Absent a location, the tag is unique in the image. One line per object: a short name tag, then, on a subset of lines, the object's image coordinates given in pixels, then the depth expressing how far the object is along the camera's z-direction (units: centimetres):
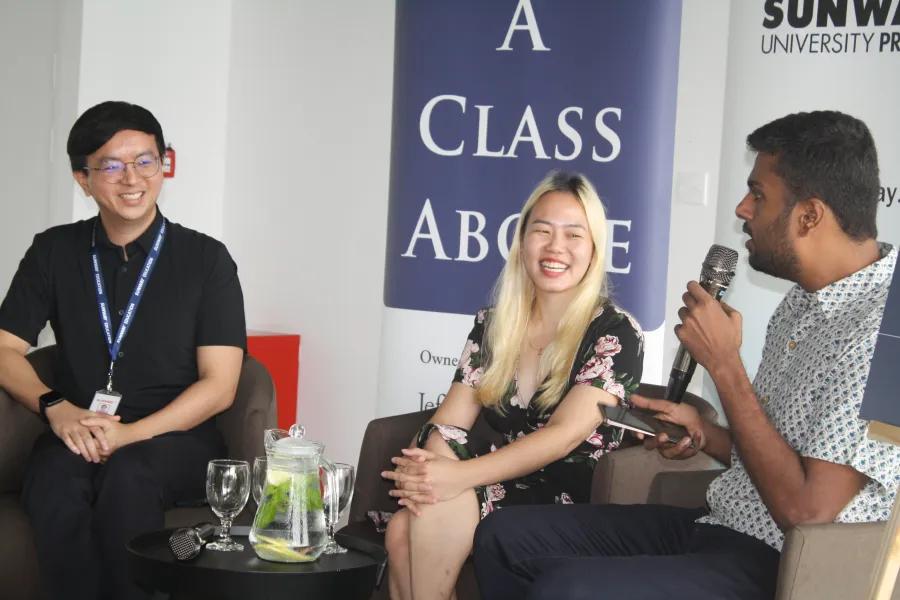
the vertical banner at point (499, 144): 376
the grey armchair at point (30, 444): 296
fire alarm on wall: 557
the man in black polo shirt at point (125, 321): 310
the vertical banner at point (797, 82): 364
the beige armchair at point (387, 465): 285
